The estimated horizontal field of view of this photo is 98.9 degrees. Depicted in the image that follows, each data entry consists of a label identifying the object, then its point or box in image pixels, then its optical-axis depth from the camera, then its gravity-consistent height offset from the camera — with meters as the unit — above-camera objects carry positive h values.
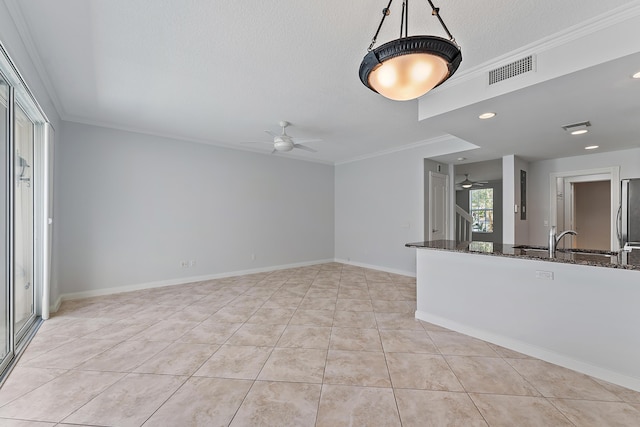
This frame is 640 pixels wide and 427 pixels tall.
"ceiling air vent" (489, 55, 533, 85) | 2.22 +1.22
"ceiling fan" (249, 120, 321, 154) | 4.10 +1.09
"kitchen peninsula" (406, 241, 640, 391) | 2.08 -0.81
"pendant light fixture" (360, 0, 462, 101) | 1.33 +0.78
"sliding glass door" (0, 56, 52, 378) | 2.28 +0.00
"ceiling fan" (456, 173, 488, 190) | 8.34 +0.99
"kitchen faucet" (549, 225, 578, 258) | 2.70 -0.27
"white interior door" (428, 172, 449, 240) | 5.50 +0.17
